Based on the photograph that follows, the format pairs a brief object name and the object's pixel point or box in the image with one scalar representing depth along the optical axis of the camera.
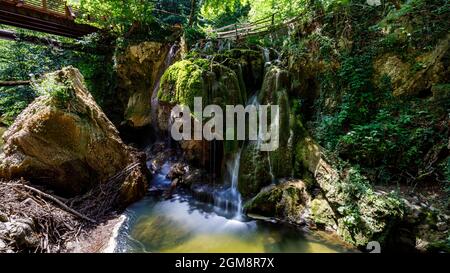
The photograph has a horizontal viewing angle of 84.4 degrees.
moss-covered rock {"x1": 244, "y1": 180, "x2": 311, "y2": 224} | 5.92
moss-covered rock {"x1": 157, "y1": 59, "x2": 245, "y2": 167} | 7.47
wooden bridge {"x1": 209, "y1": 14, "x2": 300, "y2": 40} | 10.64
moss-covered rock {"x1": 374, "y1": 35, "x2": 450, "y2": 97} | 5.89
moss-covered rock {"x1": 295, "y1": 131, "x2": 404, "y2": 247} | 4.63
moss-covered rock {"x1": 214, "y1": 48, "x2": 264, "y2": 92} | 8.77
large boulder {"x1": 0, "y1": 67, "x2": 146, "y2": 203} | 5.65
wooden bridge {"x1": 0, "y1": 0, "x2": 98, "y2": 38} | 9.82
